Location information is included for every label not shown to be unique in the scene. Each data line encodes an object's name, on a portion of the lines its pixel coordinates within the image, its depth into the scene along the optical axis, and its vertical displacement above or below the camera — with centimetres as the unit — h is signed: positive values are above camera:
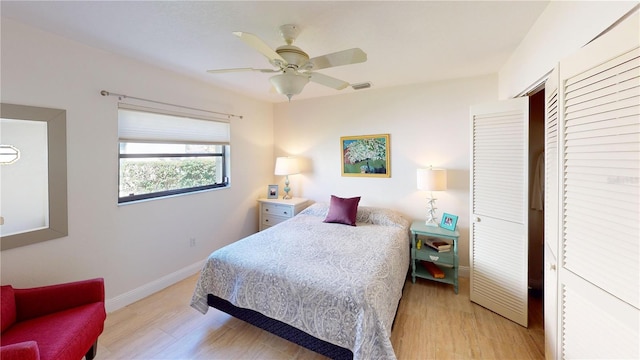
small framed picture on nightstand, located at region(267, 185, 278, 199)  407 -22
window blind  247 +59
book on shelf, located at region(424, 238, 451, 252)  279 -79
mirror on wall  177 +2
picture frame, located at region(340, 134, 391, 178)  341 +33
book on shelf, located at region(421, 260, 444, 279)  275 -109
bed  153 -80
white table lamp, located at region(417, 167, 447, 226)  282 -1
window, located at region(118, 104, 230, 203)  253 +30
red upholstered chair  137 -91
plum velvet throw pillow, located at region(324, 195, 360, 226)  307 -43
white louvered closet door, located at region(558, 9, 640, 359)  93 -9
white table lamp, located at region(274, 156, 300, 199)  386 +19
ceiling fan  156 +79
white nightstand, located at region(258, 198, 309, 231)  371 -50
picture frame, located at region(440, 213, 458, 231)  281 -52
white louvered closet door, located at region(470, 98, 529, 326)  208 -26
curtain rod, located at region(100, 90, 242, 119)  222 +80
